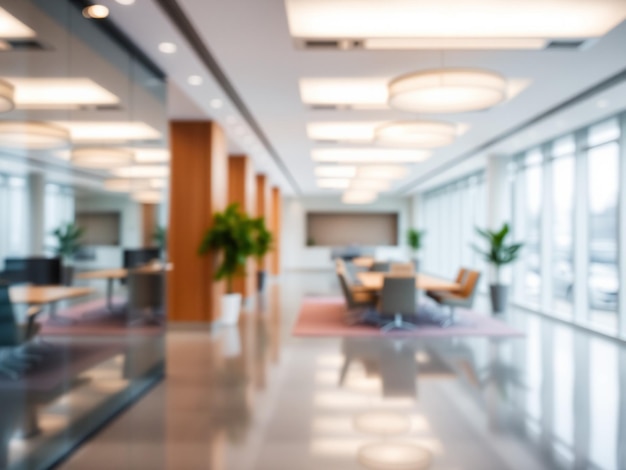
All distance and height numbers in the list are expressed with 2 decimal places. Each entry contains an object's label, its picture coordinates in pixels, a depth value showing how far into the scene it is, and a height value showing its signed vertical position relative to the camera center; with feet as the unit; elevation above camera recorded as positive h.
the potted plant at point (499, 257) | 36.52 -1.48
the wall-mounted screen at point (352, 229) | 80.64 +0.76
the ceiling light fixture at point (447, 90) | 16.19 +4.45
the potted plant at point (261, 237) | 31.41 -0.25
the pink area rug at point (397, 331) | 27.68 -5.02
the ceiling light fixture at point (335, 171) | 46.36 +5.58
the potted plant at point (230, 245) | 28.32 -0.63
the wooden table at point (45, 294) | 10.30 -1.30
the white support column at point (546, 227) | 36.32 +0.58
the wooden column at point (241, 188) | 40.81 +3.38
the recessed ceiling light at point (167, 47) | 17.40 +5.99
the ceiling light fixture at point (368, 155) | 38.33 +5.83
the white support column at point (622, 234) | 26.78 +0.11
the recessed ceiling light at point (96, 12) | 14.06 +5.77
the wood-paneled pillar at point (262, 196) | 55.11 +3.75
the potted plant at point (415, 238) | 72.08 -0.47
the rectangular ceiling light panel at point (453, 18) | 14.94 +6.27
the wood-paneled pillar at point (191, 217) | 28.37 +0.81
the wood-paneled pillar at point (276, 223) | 68.28 +1.27
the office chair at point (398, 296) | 27.55 -3.12
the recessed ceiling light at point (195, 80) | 21.11 +5.99
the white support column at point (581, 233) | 31.27 +0.17
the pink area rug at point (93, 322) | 12.03 -2.23
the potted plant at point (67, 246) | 11.95 -0.32
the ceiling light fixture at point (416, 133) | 22.25 +4.22
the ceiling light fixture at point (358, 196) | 54.76 +4.03
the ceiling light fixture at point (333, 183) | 54.95 +5.41
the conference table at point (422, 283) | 28.84 -2.69
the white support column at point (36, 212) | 10.62 +0.39
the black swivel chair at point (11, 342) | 10.18 -2.12
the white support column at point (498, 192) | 40.93 +3.24
